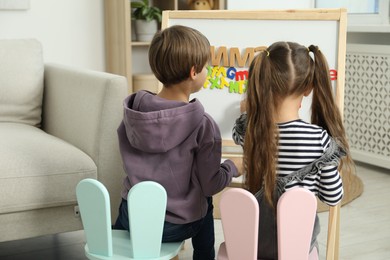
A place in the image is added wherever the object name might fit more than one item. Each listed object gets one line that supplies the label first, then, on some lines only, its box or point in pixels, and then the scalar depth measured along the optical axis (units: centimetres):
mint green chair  191
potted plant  482
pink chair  177
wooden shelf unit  460
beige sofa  271
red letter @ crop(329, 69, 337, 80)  302
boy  217
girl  207
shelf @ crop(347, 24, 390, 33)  498
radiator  502
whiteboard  304
